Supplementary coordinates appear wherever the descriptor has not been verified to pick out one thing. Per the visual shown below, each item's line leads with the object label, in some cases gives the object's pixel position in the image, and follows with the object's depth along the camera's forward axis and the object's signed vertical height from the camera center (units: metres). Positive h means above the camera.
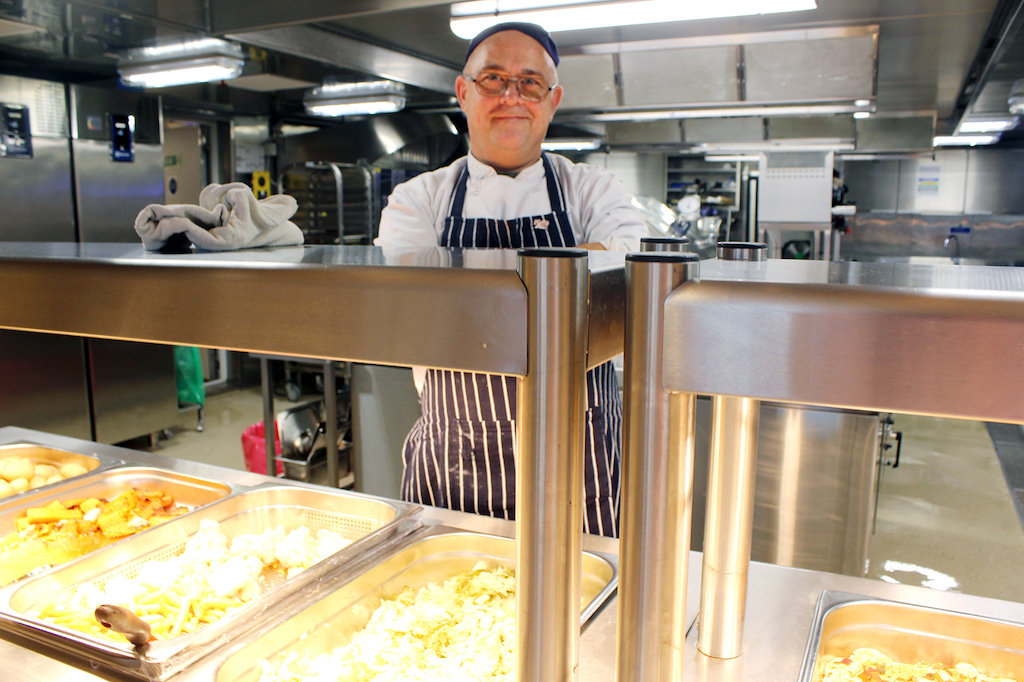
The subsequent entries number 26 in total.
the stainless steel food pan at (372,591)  0.96 -0.54
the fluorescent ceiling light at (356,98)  5.11 +0.92
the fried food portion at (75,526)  1.23 -0.55
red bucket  4.07 -1.24
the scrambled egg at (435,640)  0.95 -0.57
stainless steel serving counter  0.86 -0.51
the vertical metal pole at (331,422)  3.55 -0.95
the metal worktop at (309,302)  0.59 -0.07
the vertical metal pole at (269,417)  3.57 -0.94
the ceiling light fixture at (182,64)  3.43 +0.81
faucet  11.18 -0.17
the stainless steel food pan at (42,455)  1.68 -0.54
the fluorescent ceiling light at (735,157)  7.93 +0.79
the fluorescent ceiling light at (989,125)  7.68 +1.15
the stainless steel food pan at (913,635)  0.92 -0.52
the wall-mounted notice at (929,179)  11.21 +0.78
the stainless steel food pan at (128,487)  1.46 -0.54
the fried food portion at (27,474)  1.54 -0.54
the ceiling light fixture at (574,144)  7.45 +0.85
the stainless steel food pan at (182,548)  0.90 -0.53
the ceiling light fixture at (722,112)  3.88 +0.67
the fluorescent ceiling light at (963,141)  9.91 +1.26
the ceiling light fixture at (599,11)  2.13 +0.66
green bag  5.52 -1.15
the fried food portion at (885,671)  0.88 -0.53
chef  1.68 +0.01
